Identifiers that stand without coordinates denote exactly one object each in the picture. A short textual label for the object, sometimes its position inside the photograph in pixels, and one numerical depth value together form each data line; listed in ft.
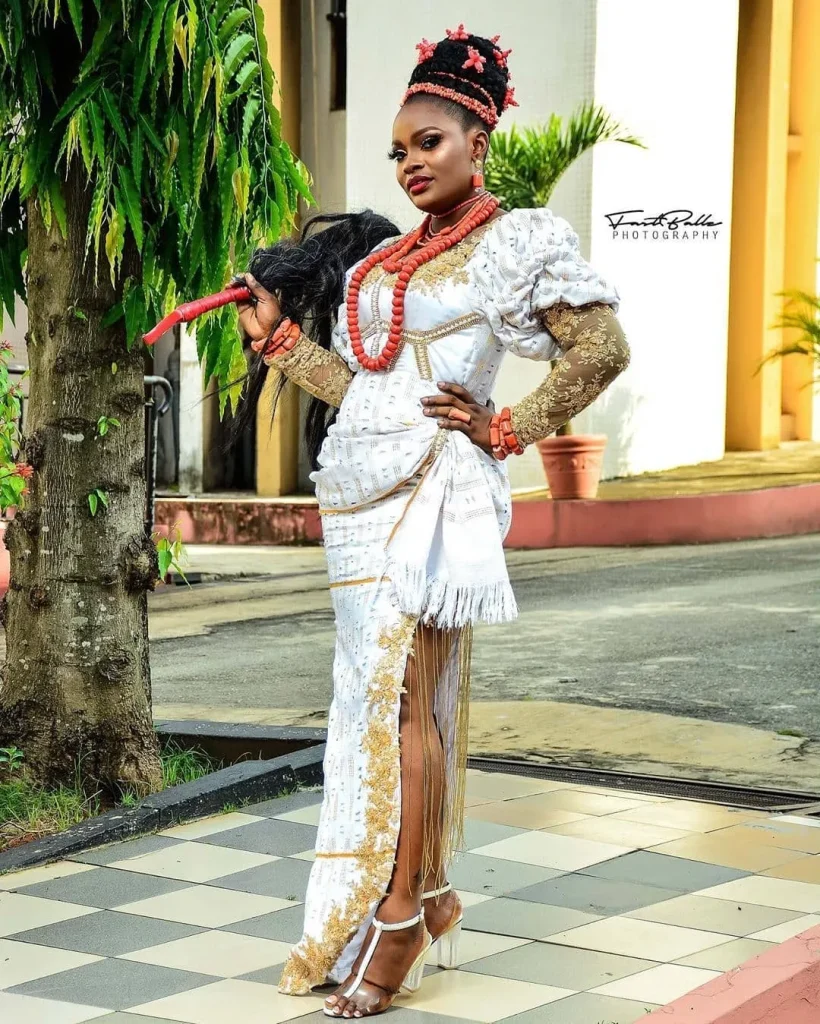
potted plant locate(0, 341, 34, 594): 16.81
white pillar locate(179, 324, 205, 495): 54.19
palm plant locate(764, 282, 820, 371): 56.95
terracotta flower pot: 47.39
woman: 12.17
